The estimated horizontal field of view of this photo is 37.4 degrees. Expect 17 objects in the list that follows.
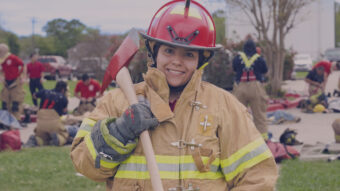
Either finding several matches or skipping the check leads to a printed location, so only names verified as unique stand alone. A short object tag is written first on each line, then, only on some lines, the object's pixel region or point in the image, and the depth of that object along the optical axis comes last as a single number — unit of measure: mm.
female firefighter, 2375
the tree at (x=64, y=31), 62438
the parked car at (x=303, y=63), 35531
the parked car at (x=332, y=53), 39425
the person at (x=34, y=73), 15102
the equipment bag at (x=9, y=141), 8414
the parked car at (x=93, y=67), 22166
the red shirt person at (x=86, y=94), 13016
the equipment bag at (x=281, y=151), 7449
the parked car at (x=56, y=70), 33438
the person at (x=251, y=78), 9336
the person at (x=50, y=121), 9008
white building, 55219
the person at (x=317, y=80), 13844
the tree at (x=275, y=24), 16500
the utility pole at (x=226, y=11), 17859
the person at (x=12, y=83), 11719
